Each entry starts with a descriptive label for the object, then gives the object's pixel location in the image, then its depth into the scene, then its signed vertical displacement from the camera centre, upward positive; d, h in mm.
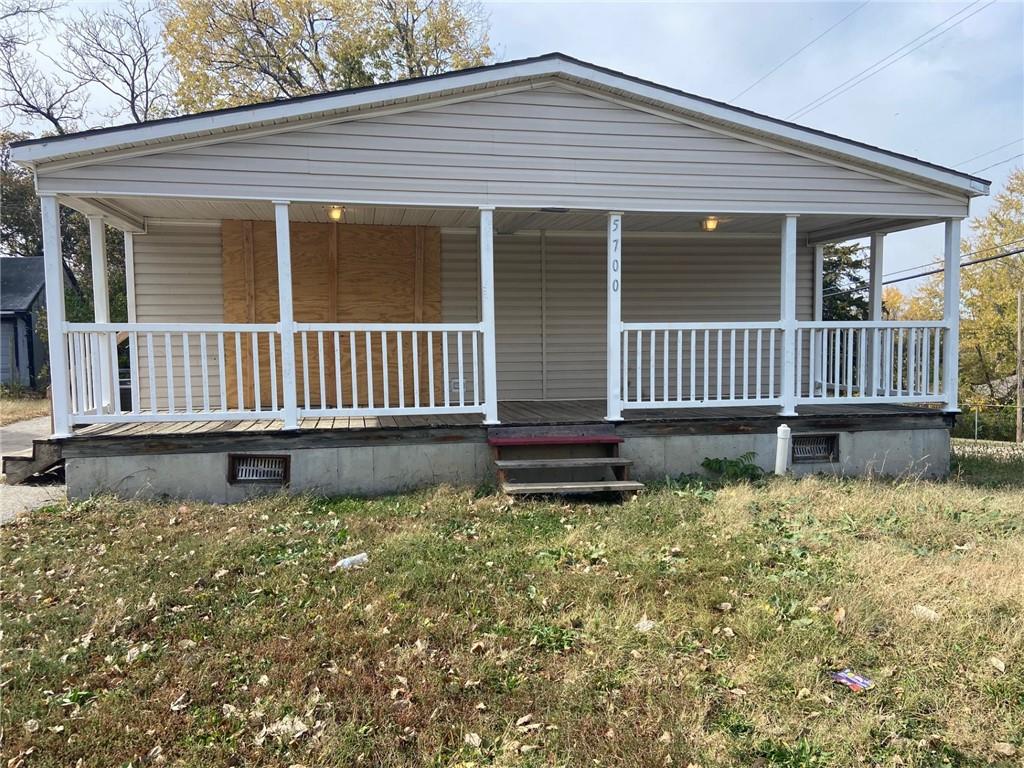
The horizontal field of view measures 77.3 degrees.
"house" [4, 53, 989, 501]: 5625 +966
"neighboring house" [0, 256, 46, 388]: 18766 +819
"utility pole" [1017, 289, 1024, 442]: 18906 -897
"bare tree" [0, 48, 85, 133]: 21281 +8579
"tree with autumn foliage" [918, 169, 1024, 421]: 24594 +1861
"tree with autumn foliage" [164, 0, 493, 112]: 18672 +9281
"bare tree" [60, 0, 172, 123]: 21359 +9858
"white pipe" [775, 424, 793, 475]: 6367 -1019
